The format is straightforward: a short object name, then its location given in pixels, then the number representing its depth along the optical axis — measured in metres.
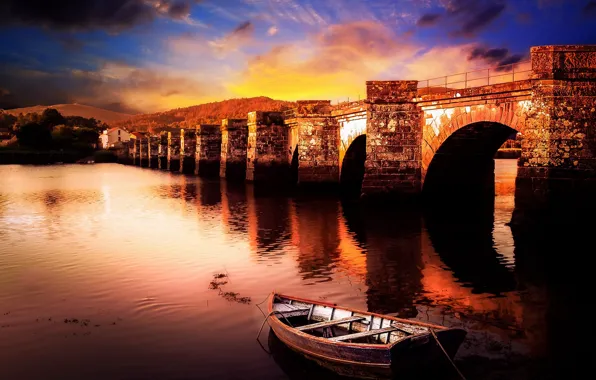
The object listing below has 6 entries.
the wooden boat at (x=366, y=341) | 5.88
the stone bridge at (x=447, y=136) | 15.12
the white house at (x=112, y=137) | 141.38
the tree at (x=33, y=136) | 102.62
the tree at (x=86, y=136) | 118.91
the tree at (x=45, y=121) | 122.75
